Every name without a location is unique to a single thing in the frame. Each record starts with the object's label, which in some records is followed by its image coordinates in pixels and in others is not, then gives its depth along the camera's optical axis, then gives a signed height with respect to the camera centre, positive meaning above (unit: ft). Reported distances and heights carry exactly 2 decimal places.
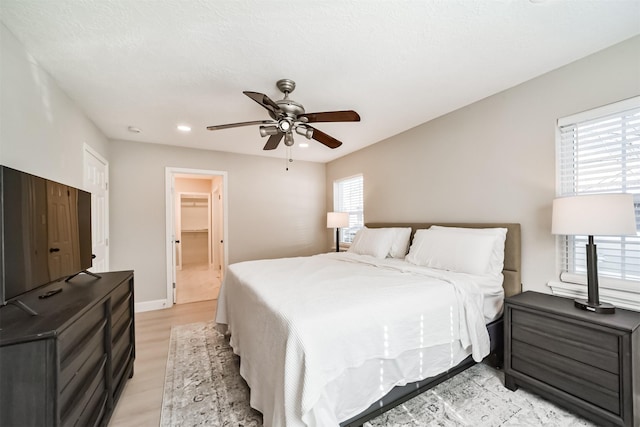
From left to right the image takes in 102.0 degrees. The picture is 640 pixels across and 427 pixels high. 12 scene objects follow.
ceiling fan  6.75 +2.58
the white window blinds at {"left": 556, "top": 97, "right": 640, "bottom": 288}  5.93 +1.03
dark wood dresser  3.19 -2.09
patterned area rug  5.50 -4.48
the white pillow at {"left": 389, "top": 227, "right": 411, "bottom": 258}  10.90 -1.36
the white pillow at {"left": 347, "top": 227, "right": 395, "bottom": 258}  11.00 -1.37
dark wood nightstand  4.87 -3.13
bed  4.38 -2.36
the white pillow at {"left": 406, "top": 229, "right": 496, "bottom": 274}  7.63 -1.30
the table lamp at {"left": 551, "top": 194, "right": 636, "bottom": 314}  5.18 -0.23
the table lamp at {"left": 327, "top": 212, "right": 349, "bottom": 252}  14.37 -0.46
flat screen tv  3.88 -0.33
